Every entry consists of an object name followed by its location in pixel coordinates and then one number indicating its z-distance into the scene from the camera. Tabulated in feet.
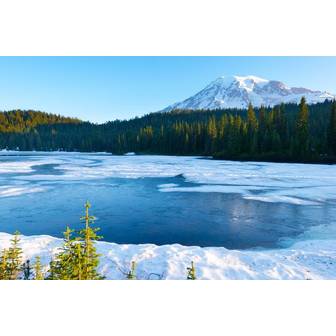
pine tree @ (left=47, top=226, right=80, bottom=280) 15.61
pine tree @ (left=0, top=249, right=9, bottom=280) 16.84
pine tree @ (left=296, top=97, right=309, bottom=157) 159.94
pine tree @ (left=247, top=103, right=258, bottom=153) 185.05
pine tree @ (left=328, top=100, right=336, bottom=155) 154.61
